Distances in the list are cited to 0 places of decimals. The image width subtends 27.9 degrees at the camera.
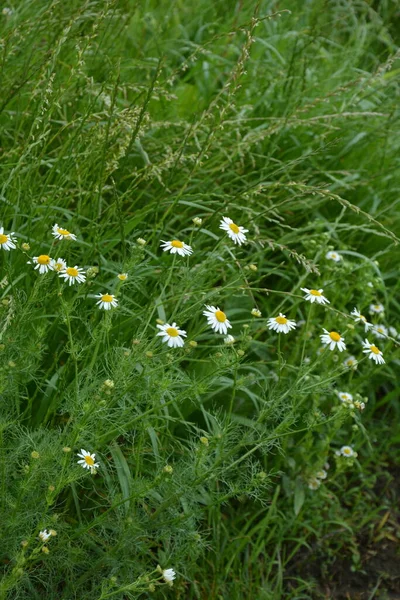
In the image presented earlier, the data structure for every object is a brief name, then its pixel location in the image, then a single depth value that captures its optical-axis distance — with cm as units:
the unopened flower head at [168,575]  177
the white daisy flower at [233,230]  207
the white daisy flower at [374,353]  213
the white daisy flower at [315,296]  215
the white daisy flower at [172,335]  183
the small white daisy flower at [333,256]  282
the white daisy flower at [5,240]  194
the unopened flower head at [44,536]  168
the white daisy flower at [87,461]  175
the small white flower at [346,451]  272
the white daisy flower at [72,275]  198
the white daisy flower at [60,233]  199
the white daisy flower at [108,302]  192
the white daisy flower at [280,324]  206
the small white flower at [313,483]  267
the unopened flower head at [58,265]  193
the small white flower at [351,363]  212
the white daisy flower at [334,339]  211
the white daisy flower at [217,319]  192
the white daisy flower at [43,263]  193
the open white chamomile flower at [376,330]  226
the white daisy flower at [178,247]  202
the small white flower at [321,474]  270
